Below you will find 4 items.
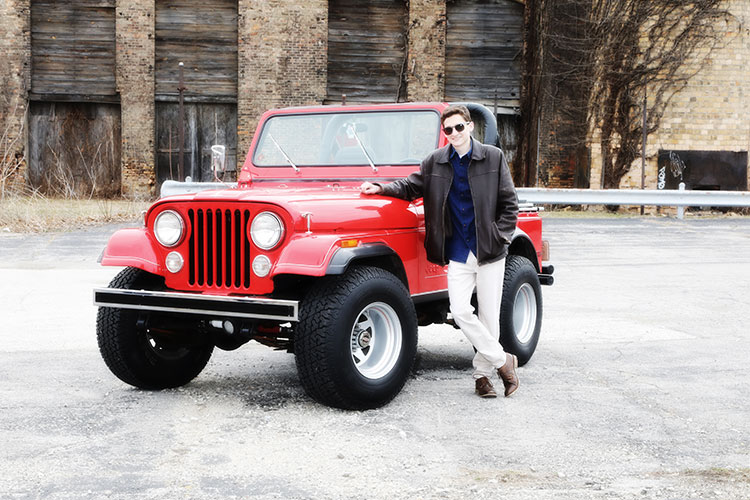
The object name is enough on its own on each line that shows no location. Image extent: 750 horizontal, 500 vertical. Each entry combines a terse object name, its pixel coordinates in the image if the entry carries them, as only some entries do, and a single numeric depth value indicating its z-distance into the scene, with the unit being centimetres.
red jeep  515
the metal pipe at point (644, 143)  2497
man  563
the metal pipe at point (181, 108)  2406
